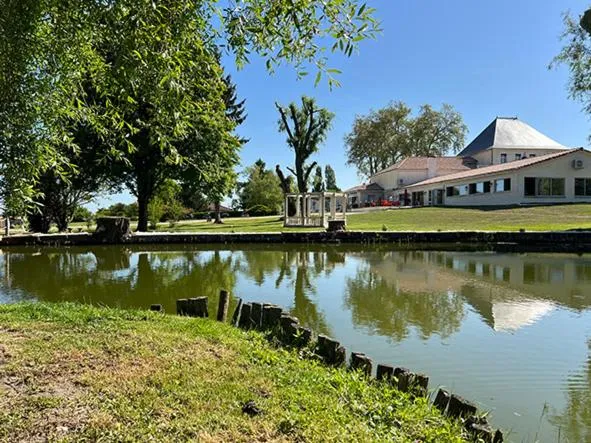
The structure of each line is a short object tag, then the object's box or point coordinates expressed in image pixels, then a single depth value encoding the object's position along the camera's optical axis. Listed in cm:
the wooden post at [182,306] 655
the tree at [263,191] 5088
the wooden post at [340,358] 444
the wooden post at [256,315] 589
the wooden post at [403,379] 383
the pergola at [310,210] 2850
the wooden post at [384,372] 400
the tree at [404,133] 6172
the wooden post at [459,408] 329
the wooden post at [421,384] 378
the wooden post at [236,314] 633
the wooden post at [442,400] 347
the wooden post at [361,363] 416
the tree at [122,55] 305
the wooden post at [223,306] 640
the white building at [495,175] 3488
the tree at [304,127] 3916
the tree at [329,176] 9159
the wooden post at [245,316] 607
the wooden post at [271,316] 561
